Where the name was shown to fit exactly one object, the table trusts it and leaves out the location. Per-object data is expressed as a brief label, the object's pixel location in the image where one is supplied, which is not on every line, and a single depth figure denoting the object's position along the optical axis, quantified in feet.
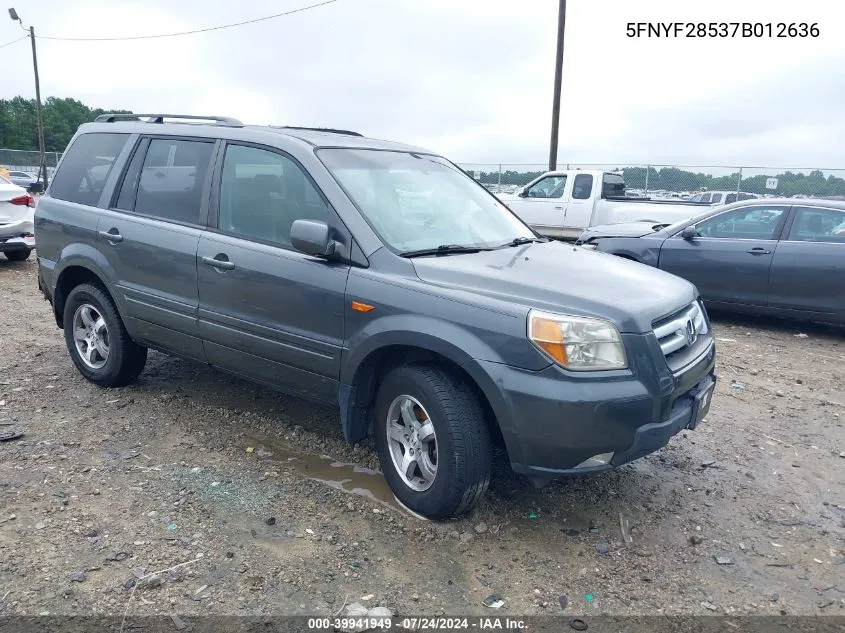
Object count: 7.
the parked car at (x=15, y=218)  34.14
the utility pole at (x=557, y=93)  58.75
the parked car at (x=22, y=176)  97.05
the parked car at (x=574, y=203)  45.20
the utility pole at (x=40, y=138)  117.19
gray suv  10.19
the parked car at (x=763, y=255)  24.13
